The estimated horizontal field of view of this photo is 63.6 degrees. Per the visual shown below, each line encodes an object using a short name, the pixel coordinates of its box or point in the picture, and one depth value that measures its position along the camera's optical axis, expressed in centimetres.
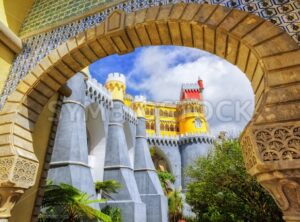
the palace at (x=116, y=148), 1286
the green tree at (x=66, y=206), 844
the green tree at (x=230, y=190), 997
